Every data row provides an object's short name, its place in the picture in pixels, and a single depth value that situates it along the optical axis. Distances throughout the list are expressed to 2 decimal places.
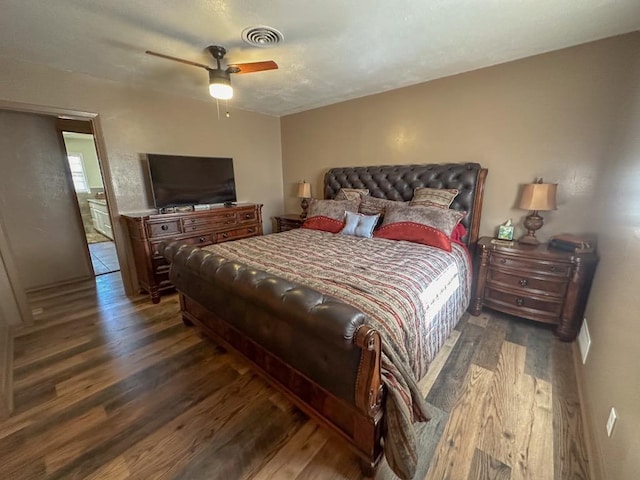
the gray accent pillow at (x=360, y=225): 2.83
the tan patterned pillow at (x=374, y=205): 3.09
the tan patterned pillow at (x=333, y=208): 3.17
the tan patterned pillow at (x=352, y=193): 3.47
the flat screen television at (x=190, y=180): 3.17
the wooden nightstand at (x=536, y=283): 2.13
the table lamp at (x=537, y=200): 2.26
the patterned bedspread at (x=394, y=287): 1.14
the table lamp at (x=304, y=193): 4.18
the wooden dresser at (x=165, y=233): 2.94
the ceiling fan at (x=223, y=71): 2.04
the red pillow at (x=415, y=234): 2.39
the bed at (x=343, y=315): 1.12
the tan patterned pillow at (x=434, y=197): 2.76
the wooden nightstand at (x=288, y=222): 4.05
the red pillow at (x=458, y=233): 2.66
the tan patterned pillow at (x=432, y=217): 2.49
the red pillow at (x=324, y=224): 3.09
